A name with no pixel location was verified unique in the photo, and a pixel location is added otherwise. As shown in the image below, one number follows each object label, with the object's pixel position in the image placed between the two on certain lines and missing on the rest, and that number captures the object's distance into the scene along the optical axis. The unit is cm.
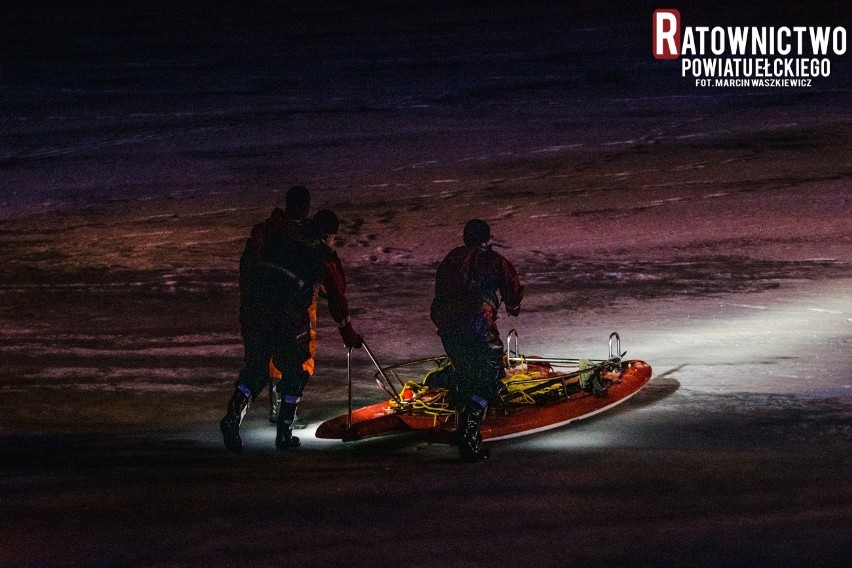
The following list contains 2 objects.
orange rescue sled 1919
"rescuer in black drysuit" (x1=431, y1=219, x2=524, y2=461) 1830
